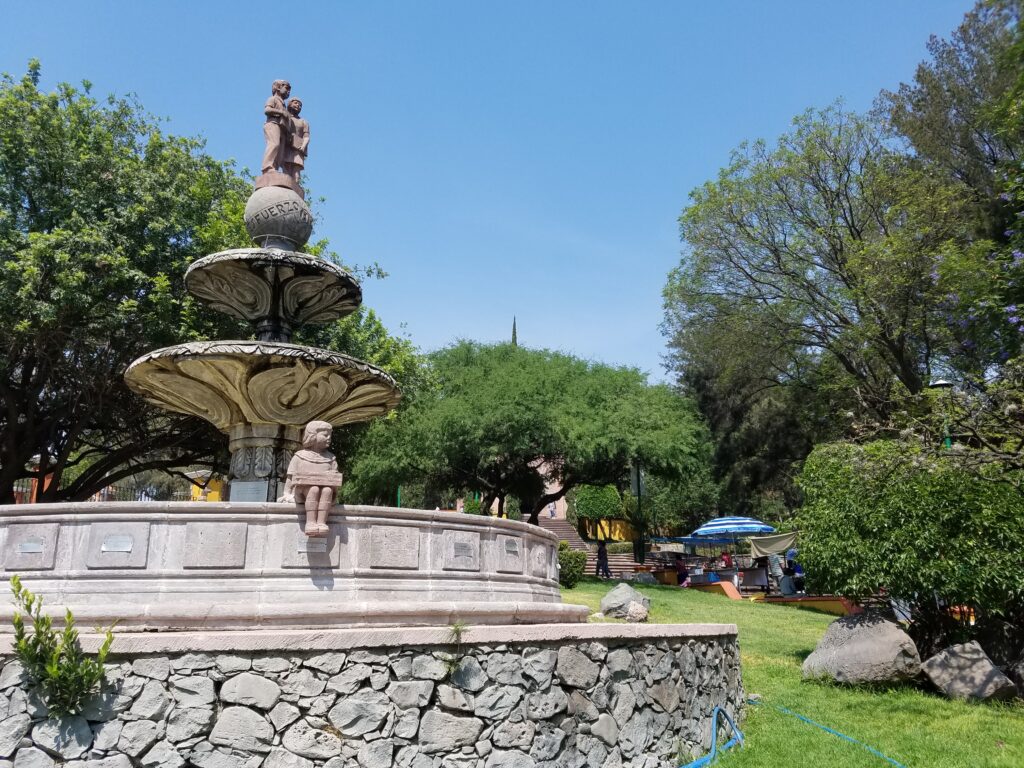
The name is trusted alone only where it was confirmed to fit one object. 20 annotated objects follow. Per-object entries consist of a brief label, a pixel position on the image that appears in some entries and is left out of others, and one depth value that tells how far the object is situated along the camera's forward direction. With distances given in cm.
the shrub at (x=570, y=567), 2261
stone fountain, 563
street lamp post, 1025
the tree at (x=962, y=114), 2270
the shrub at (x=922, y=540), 1049
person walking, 2855
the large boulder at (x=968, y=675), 991
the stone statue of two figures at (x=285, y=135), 1162
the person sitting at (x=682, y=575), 2768
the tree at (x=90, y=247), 1636
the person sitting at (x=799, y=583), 2438
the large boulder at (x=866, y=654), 1055
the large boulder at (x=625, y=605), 1528
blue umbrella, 2652
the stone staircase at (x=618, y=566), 3472
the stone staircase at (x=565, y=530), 4531
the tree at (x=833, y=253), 2264
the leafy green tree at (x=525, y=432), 2523
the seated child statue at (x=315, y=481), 685
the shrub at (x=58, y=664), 535
